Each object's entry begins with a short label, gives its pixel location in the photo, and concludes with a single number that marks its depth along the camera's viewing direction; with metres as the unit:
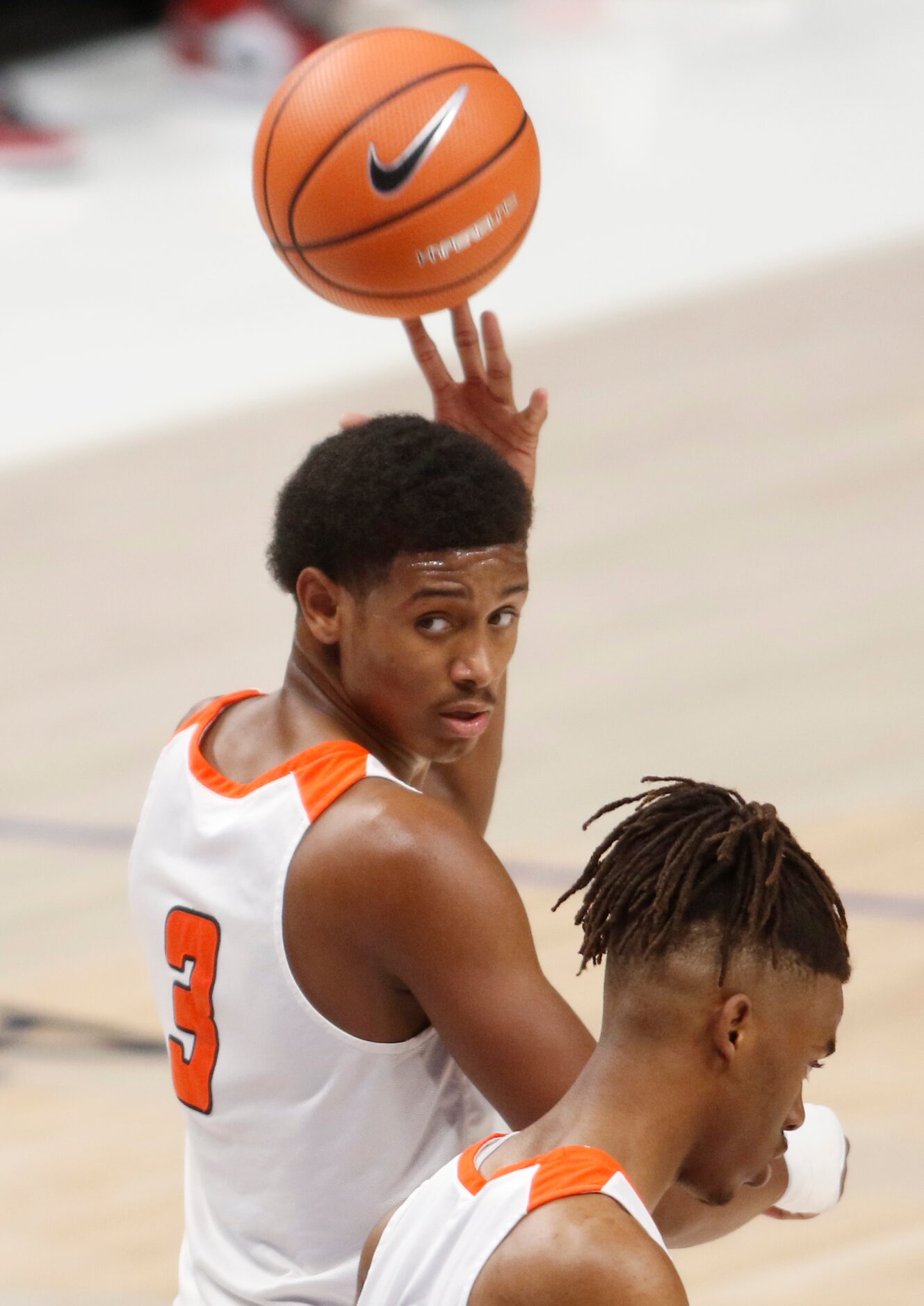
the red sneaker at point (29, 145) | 21.23
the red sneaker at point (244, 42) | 22.14
